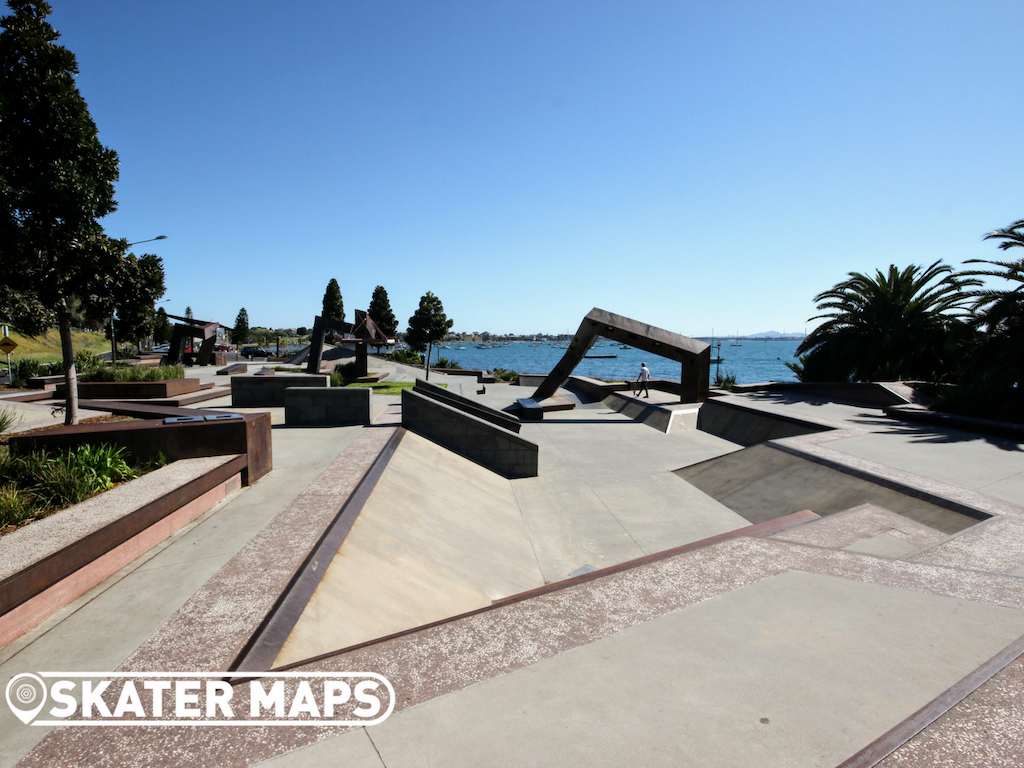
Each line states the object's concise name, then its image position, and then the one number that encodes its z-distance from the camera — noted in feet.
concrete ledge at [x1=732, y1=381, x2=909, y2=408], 56.59
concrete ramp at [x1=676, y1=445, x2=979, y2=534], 23.71
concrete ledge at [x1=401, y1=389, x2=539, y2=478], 39.63
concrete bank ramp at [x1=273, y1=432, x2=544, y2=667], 14.01
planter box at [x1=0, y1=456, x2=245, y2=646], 12.50
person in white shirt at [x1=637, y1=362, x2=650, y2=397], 70.39
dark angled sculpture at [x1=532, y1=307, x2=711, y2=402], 63.57
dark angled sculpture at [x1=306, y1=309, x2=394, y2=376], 81.66
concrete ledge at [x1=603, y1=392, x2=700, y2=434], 56.23
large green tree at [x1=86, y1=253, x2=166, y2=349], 31.60
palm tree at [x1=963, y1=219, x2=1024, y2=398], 47.34
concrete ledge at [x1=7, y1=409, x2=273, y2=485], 22.33
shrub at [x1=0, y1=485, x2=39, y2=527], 15.69
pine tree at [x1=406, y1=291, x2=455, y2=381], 177.17
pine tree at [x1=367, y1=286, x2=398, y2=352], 220.84
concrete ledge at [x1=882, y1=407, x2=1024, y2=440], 37.52
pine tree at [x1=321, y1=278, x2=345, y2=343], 246.47
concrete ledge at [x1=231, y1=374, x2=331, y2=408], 50.03
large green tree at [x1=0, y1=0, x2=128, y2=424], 27.25
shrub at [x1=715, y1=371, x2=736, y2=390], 82.24
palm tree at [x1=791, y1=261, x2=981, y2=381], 71.61
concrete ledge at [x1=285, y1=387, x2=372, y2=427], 41.44
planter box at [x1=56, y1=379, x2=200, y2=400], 50.08
